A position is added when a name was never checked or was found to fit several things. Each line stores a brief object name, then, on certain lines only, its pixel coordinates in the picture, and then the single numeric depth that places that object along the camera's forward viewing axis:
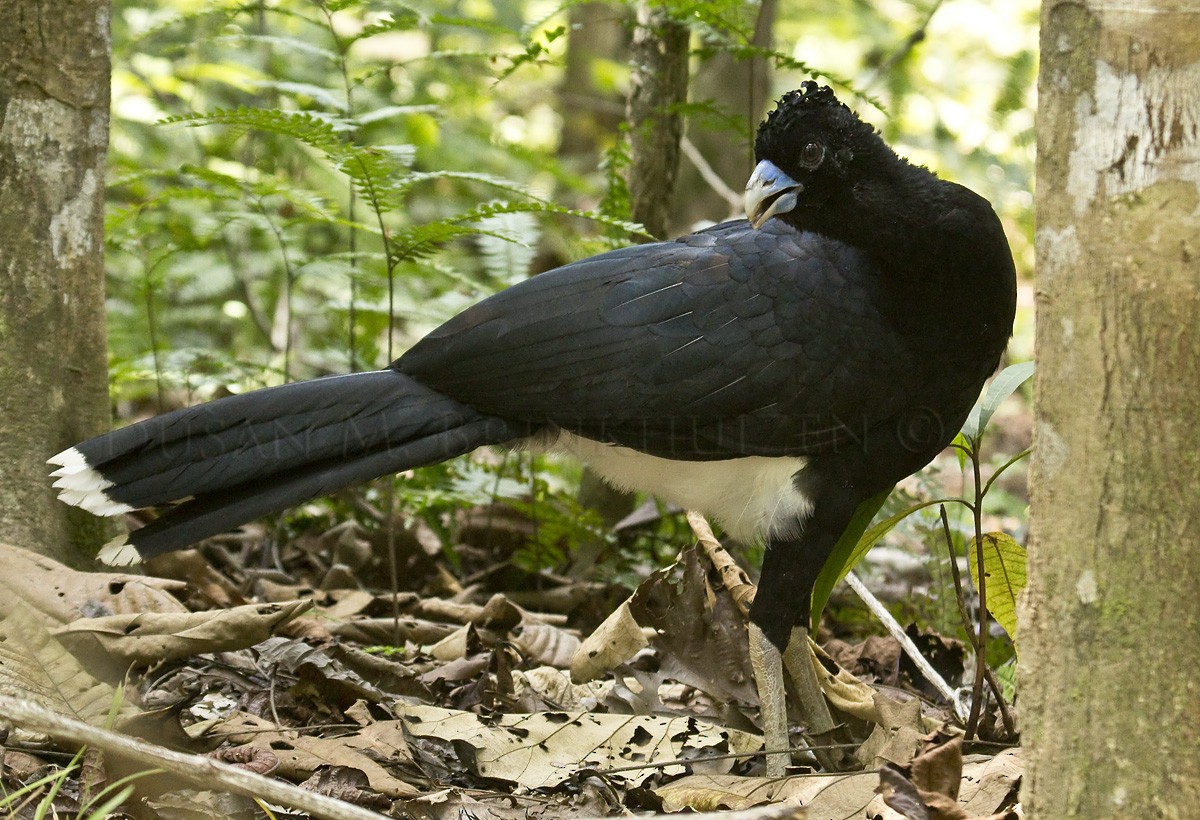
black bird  6.04
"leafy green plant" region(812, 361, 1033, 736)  5.76
